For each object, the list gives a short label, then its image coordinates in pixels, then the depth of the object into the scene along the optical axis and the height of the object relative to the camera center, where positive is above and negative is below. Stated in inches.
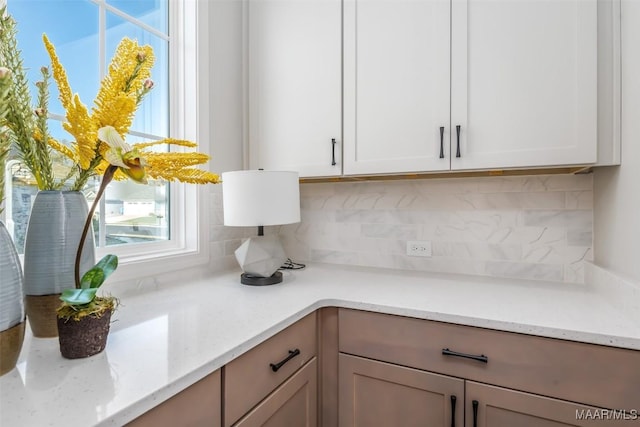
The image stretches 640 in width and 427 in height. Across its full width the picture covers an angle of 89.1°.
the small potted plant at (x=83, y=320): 27.4 -9.6
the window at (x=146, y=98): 41.9 +19.7
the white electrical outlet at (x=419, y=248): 65.7 -7.9
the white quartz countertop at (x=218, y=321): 22.8 -13.0
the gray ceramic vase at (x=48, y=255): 30.4 -4.4
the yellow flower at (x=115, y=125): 26.6 +7.4
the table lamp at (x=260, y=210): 51.5 -0.2
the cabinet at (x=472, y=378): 34.4 -20.0
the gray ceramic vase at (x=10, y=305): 24.5 -7.5
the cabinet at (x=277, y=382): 31.9 -19.6
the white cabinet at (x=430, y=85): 45.0 +20.5
